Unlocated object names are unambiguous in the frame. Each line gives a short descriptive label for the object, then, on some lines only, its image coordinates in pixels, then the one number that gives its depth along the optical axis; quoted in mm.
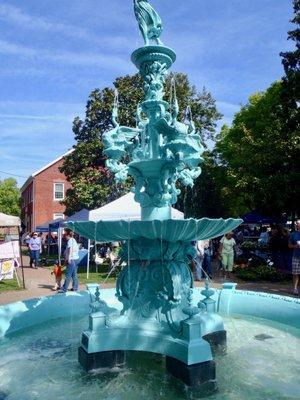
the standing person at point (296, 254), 11023
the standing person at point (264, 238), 19359
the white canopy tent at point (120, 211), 13906
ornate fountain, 5031
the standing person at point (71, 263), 11398
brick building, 45719
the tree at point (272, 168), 20203
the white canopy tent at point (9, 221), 14359
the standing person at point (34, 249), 19533
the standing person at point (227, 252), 14375
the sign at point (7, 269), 12758
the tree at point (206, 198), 33500
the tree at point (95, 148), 23984
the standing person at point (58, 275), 11900
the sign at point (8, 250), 13039
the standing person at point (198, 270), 13625
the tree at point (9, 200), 67719
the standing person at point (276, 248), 16125
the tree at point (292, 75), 21000
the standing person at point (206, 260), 14852
